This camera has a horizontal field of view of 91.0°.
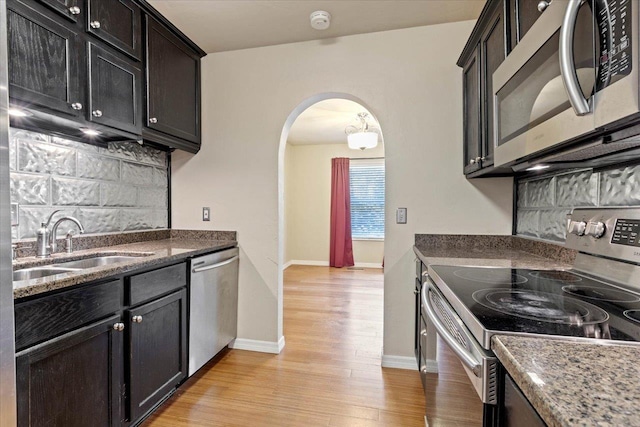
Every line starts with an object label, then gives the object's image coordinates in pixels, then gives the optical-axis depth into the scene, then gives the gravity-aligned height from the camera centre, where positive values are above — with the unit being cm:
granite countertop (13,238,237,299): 112 -25
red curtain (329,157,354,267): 603 -11
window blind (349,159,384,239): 610 +28
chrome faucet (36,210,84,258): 166 -14
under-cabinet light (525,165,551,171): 145 +22
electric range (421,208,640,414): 70 -26
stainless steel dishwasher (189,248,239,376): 204 -66
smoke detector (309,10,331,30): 209 +131
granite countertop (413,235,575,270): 151 -24
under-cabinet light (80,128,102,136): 175 +47
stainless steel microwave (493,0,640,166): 69 +37
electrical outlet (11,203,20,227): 161 -2
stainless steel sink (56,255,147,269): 178 -29
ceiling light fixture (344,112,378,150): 418 +100
